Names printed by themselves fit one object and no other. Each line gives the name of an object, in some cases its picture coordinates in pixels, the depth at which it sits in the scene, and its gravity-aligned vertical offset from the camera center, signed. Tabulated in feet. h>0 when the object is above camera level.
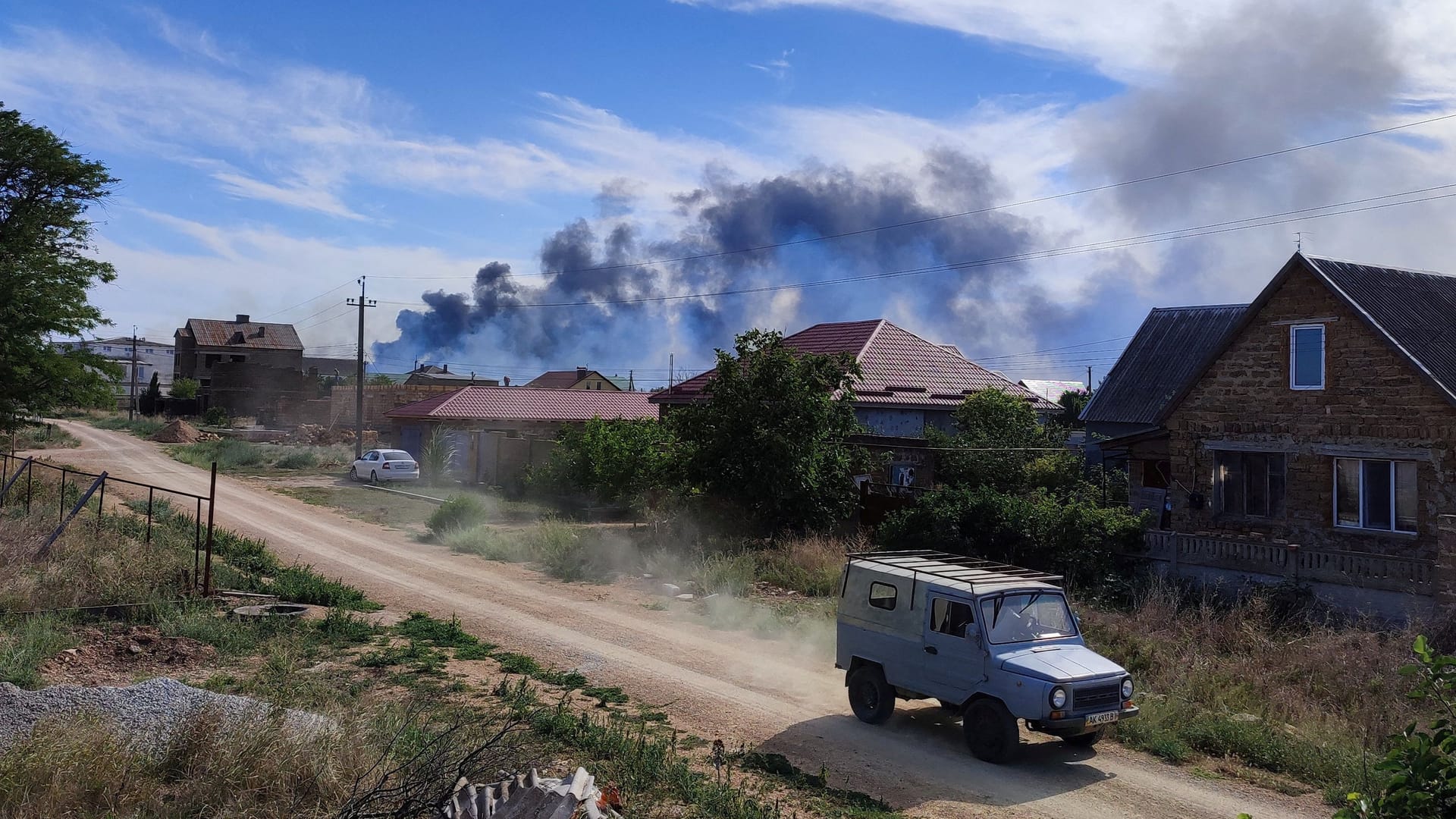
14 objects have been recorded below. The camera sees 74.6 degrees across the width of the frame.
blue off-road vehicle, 31.48 -6.87
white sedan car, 132.67 -4.00
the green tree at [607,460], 102.06 -1.60
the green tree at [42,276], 80.07 +13.23
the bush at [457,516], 85.56 -6.78
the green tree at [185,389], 294.05 +13.12
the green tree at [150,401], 286.25 +8.63
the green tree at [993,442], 87.71 +1.55
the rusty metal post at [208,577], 51.44 -7.84
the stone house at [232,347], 311.80 +28.41
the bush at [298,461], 155.94 -4.33
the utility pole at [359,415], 142.38 +3.36
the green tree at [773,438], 75.25 +1.03
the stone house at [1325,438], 60.08 +2.21
